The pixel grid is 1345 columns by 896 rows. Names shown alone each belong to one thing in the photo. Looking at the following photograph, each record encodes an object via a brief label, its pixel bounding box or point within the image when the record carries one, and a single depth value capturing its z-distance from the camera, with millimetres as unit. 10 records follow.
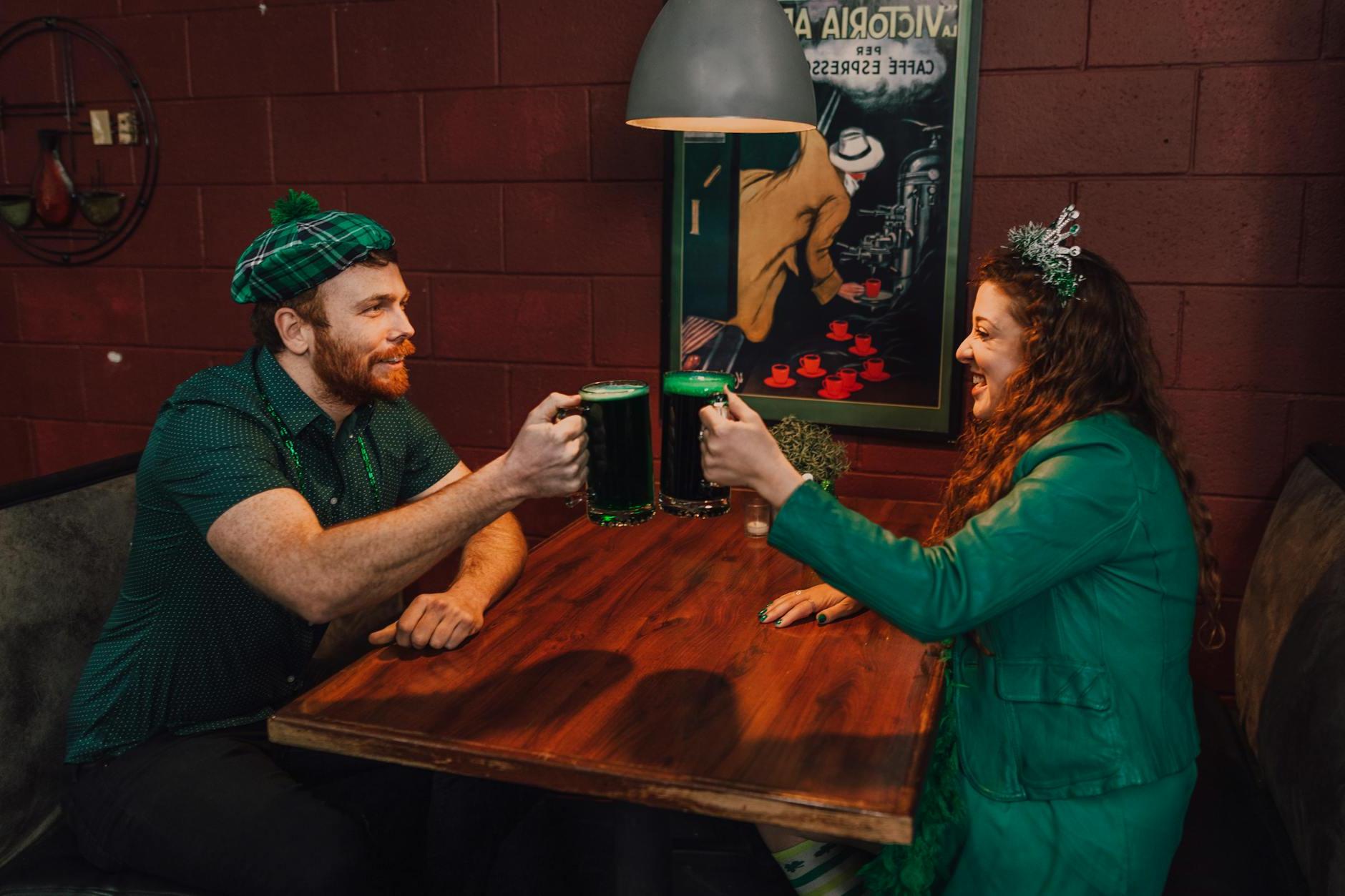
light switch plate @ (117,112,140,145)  3029
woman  1397
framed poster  2428
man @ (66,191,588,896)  1597
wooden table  1211
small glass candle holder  2186
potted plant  2125
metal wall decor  3037
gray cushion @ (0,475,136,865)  1796
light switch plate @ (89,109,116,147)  3055
